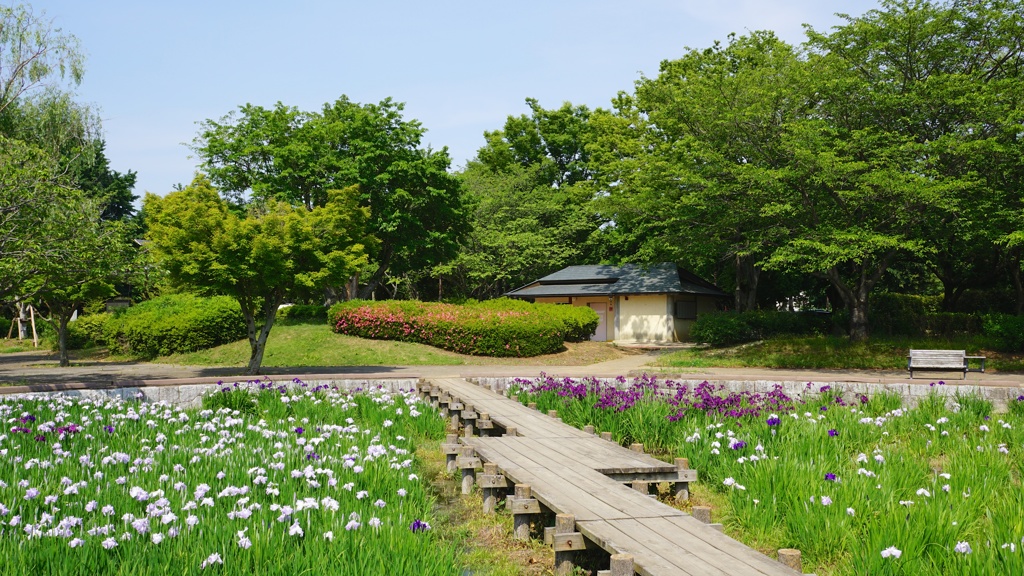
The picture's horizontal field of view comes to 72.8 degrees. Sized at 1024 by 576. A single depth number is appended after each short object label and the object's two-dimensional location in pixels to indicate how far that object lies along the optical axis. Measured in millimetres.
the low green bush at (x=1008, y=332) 21328
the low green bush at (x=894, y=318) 27125
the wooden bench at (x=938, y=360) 15430
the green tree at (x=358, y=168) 30094
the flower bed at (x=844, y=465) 4215
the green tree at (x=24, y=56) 14970
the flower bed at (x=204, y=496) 3896
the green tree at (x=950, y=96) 19109
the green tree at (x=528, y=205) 37156
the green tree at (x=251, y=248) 15359
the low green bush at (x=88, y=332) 27219
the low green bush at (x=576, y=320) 26469
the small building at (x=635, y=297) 32312
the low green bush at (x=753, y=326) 26625
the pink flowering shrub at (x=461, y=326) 22766
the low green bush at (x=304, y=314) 29141
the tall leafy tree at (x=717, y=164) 21688
